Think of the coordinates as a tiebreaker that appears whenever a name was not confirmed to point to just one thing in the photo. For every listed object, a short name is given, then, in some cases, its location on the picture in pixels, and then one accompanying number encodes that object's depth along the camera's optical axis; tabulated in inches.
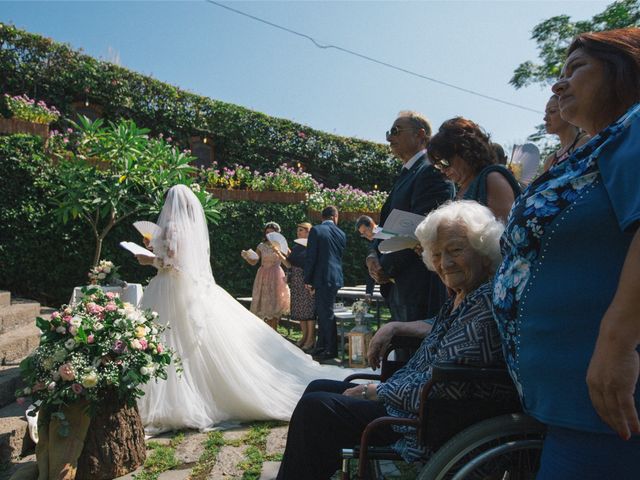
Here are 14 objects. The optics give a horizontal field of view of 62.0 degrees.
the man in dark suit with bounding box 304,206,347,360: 296.8
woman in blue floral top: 47.5
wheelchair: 66.1
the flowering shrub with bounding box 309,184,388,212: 494.6
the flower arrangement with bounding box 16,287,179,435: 121.6
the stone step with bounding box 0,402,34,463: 138.0
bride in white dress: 168.4
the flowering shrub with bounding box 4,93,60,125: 342.0
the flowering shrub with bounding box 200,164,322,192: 440.8
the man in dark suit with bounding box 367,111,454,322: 133.9
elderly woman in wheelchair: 82.0
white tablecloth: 221.4
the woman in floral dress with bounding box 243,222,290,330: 343.3
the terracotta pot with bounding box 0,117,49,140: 327.0
